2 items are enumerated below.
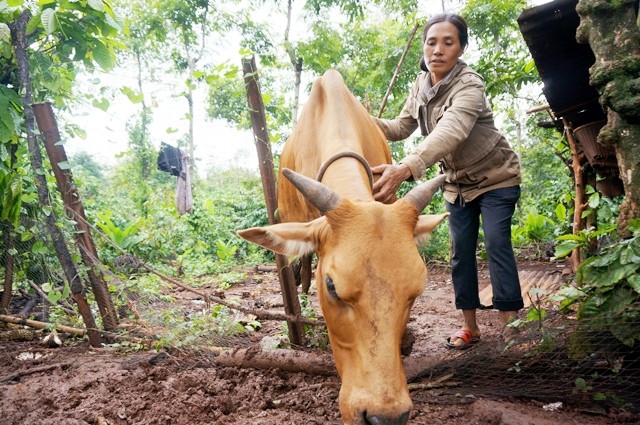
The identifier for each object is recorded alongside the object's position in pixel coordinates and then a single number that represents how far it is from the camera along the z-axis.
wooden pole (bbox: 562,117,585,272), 5.57
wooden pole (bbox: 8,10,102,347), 3.81
